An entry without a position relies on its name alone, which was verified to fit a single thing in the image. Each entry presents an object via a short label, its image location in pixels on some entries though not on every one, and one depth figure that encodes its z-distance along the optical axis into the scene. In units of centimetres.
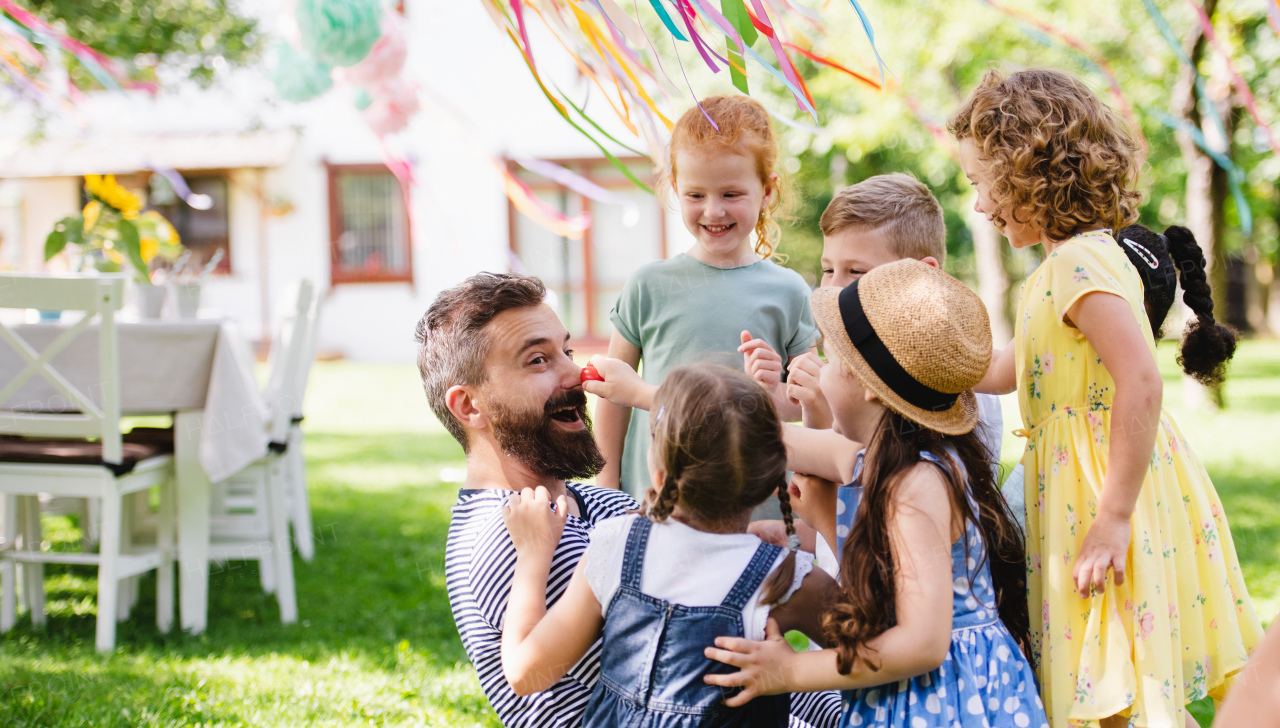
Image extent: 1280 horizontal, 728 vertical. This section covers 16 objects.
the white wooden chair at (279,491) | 347
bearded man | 148
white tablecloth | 312
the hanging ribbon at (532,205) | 351
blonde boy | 201
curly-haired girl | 152
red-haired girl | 204
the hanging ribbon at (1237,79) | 186
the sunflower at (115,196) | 365
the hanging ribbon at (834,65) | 171
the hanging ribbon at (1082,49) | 190
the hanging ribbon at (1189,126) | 173
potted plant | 364
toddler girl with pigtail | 123
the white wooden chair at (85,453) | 285
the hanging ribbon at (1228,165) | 212
